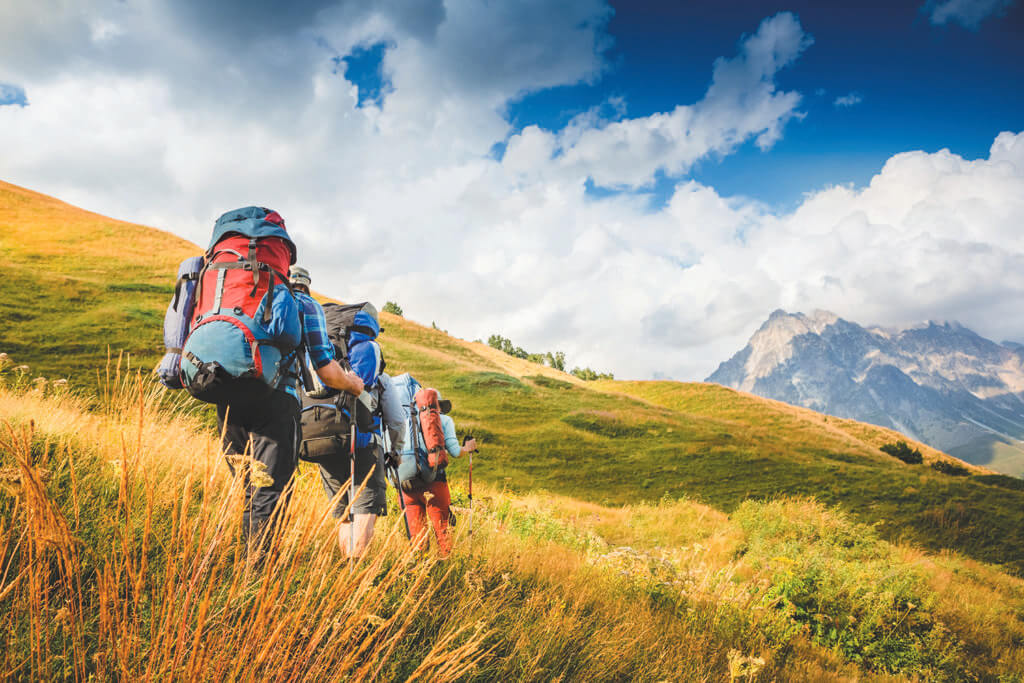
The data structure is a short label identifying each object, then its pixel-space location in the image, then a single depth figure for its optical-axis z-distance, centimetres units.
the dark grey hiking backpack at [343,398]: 353
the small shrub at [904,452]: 2781
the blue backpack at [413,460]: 464
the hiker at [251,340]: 243
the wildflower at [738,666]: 235
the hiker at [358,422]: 354
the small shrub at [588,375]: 7972
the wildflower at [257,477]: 146
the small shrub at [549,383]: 3800
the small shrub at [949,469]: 2332
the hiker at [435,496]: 470
